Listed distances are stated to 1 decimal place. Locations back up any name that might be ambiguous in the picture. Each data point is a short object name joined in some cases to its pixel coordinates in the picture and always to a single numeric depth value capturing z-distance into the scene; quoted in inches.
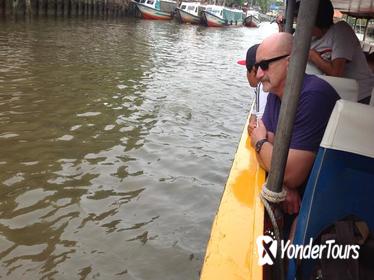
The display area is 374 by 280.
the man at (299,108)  88.9
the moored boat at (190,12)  1618.0
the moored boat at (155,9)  1536.7
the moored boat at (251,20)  2085.4
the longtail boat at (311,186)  66.6
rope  79.8
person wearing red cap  129.4
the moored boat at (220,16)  1653.5
